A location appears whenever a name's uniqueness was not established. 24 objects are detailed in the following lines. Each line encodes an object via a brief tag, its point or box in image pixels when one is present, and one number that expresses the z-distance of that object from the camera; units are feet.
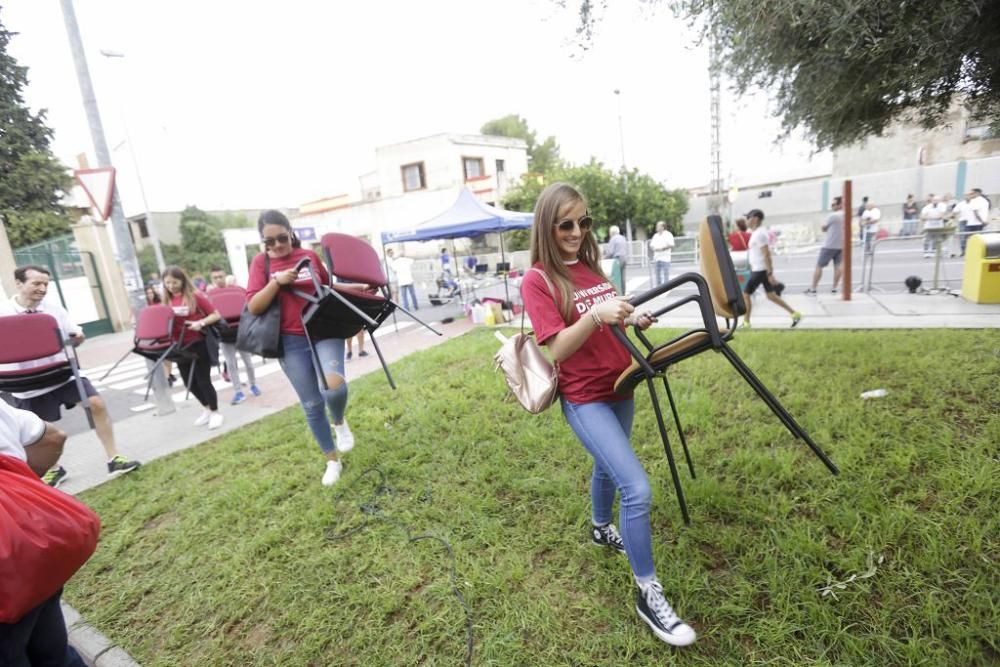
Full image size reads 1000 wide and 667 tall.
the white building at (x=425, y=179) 87.25
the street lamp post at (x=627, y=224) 84.94
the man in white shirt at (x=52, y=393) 12.34
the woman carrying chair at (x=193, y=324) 17.28
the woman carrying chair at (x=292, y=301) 10.82
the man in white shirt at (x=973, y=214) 37.04
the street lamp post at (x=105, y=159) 13.74
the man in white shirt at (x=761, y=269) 22.31
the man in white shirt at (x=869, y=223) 30.02
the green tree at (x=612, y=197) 84.10
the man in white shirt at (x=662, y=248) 35.92
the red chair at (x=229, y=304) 20.49
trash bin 21.74
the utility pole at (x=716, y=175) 67.31
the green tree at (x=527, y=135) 129.39
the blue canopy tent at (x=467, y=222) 36.19
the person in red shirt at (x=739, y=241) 25.13
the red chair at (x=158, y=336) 16.83
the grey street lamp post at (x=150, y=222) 51.39
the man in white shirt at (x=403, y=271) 42.93
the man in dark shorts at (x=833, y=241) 28.84
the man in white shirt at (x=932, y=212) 40.20
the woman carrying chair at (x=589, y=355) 6.24
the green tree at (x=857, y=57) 9.11
